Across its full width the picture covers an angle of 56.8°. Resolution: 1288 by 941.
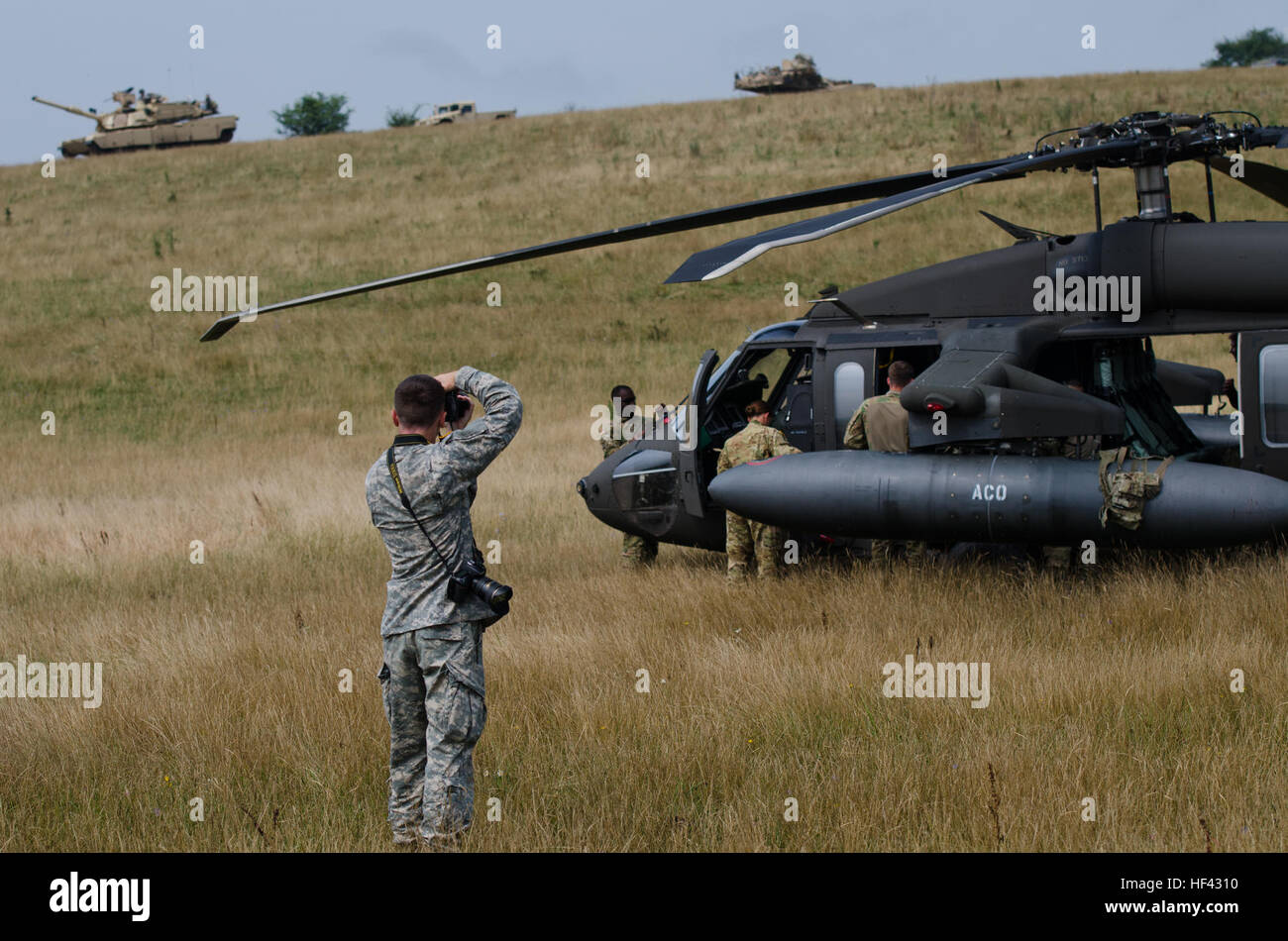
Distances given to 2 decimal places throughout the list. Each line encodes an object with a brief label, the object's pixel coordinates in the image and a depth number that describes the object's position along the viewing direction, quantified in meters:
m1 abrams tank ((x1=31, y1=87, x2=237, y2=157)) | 53.41
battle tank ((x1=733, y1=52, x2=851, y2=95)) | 56.78
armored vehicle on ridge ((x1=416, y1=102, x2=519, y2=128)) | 59.12
